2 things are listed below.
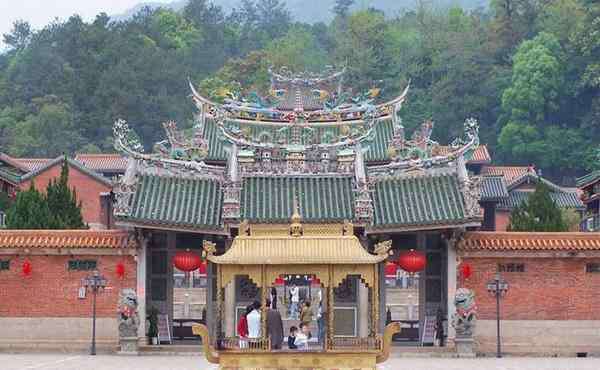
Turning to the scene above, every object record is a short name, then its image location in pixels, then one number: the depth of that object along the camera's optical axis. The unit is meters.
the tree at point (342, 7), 174.74
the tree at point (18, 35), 154.88
